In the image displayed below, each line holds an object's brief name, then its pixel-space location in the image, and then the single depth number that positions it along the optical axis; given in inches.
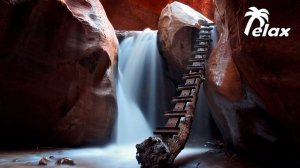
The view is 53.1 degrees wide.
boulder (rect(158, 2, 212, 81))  326.0
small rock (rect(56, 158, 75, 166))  181.2
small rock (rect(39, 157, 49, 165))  176.8
